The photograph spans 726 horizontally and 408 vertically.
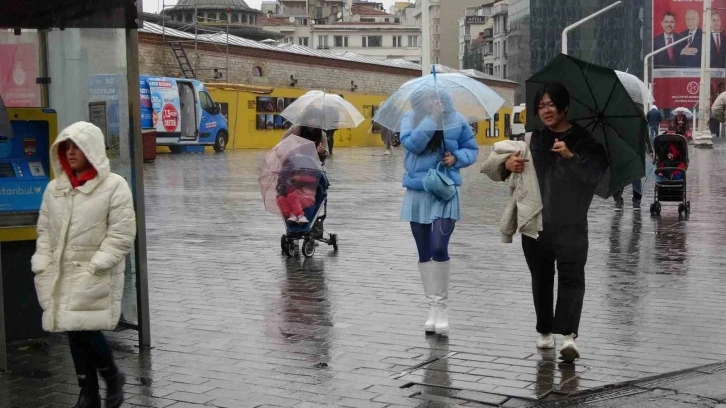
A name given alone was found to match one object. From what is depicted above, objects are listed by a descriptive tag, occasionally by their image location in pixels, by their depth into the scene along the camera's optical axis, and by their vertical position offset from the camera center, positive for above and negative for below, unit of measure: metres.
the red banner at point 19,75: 8.00 +0.22
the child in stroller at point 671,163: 16.53 -0.87
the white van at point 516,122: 65.62 -1.05
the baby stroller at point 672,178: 16.42 -1.07
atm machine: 7.39 -0.63
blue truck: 40.81 -0.30
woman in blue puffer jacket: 7.92 -0.51
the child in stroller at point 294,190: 12.04 -0.88
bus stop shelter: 7.43 +0.07
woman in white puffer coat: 5.66 -0.68
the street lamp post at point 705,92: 53.19 +0.51
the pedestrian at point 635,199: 17.53 -1.44
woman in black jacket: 6.97 -0.51
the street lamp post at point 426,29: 26.03 +1.71
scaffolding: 49.12 +2.03
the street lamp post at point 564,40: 44.58 +2.46
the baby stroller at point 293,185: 12.00 -0.83
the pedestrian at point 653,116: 20.36 -0.23
